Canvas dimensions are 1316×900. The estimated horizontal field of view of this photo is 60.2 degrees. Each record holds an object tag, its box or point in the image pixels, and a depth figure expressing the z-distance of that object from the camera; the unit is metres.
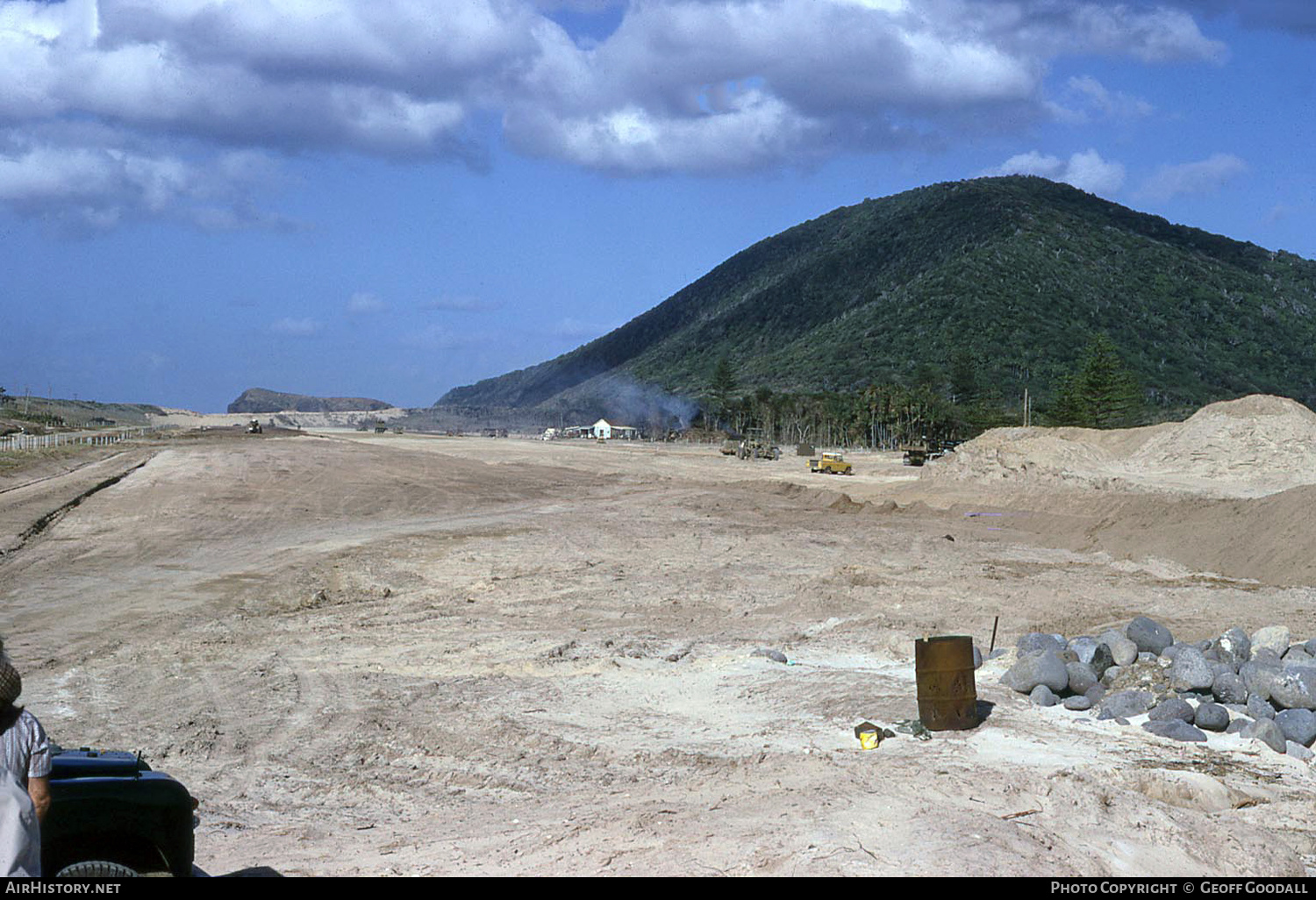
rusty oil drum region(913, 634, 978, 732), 9.92
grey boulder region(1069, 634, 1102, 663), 11.49
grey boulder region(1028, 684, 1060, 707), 11.02
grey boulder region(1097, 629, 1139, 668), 11.48
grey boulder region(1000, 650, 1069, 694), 11.18
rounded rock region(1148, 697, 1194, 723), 10.16
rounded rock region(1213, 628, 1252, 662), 11.49
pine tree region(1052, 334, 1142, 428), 84.25
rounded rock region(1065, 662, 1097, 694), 11.20
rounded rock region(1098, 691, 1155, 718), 10.46
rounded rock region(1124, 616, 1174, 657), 12.10
